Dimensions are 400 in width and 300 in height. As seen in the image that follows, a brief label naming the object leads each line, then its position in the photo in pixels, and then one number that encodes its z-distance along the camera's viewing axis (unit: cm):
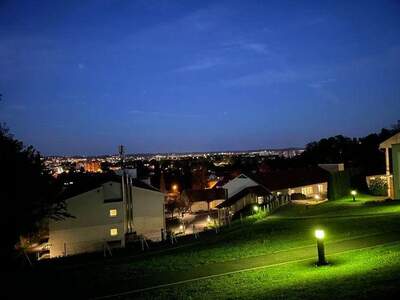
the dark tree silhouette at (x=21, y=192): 1817
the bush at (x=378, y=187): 3572
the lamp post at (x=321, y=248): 1200
